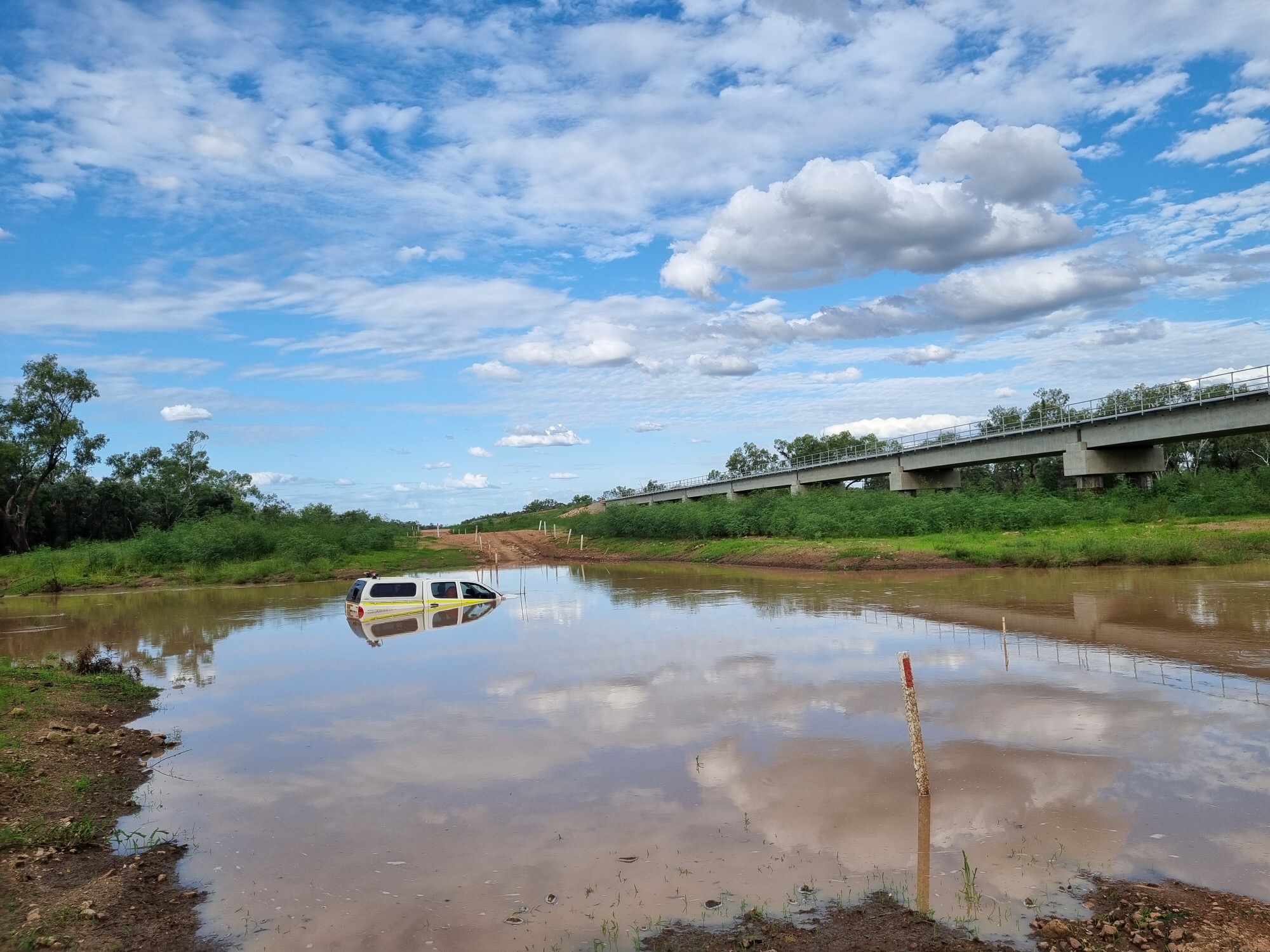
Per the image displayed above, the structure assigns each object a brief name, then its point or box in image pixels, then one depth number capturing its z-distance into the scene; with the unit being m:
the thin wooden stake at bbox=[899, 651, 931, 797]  9.88
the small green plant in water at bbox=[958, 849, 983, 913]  7.49
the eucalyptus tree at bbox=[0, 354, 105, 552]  61.53
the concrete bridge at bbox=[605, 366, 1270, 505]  39.53
